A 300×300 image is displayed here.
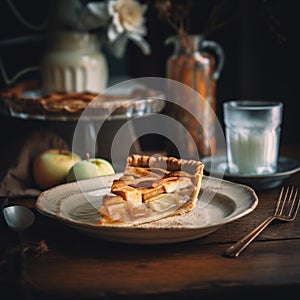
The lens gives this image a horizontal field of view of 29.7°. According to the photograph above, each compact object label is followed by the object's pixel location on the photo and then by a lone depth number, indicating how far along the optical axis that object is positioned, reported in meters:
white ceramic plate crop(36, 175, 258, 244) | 0.84
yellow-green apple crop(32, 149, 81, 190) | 1.27
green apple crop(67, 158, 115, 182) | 1.20
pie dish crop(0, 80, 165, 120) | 1.36
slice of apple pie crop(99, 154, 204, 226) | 0.93
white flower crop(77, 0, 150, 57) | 1.59
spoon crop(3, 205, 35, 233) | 0.89
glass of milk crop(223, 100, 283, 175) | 1.26
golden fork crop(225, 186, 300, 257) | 0.88
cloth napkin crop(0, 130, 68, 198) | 1.23
